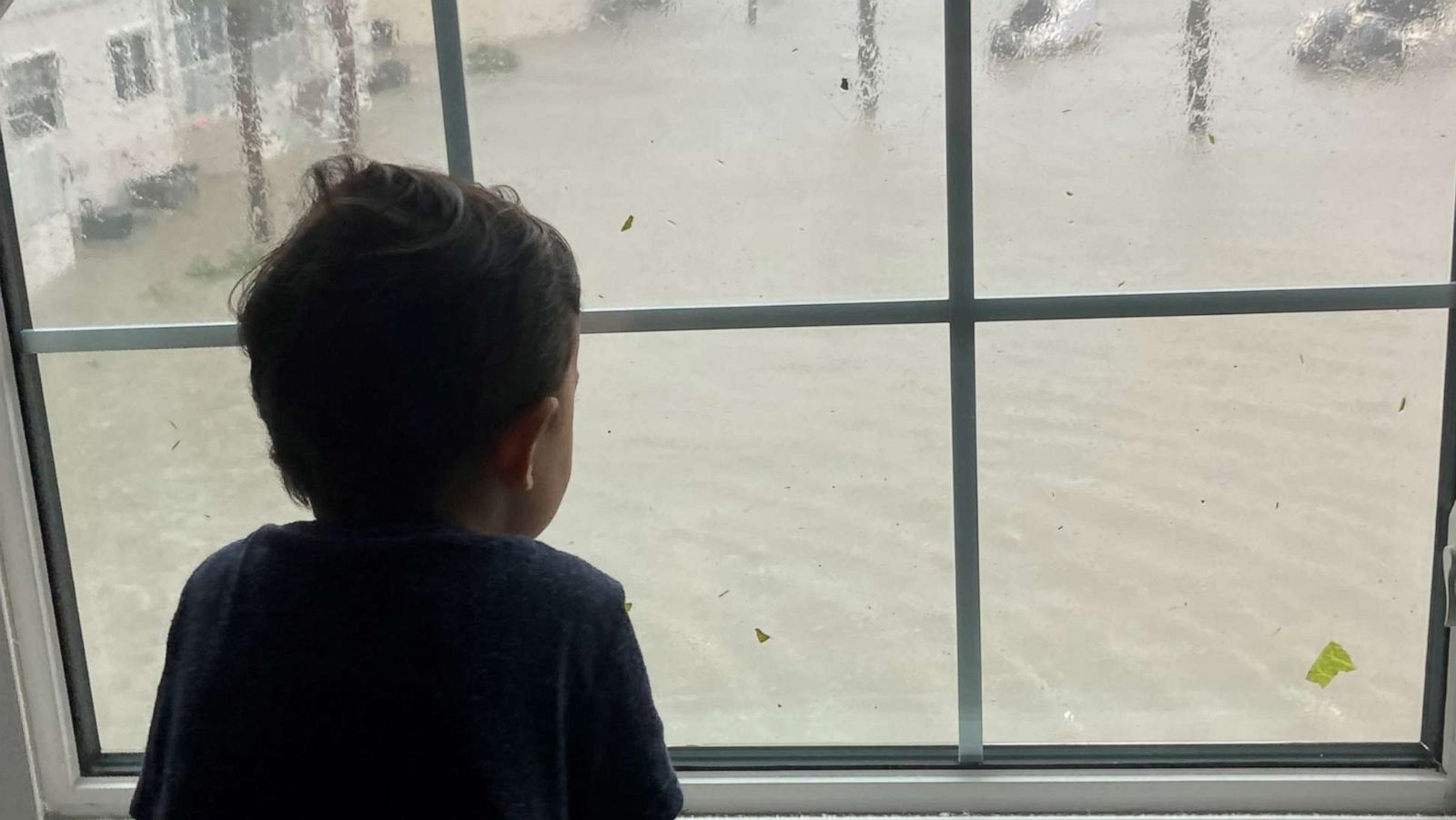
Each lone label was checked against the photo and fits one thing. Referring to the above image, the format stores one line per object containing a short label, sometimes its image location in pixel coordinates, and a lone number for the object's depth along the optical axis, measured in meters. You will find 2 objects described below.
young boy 0.77
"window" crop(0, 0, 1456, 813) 1.22
